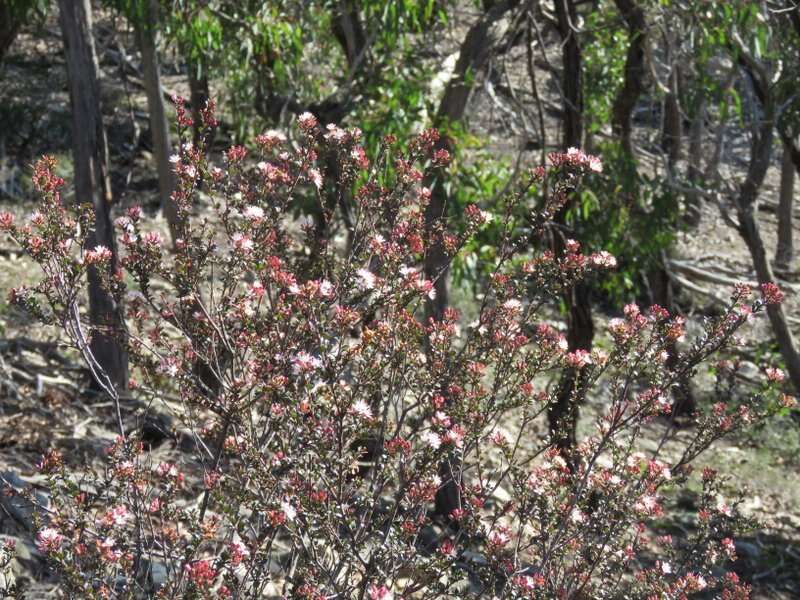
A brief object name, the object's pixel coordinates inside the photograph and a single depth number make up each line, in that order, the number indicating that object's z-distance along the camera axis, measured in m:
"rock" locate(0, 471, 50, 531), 4.71
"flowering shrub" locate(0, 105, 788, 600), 2.88
